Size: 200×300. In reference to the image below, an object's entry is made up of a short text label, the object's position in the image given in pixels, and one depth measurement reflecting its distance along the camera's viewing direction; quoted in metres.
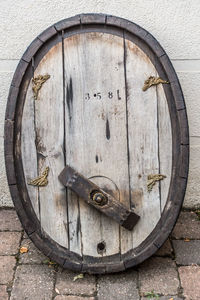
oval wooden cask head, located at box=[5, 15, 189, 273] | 2.38
